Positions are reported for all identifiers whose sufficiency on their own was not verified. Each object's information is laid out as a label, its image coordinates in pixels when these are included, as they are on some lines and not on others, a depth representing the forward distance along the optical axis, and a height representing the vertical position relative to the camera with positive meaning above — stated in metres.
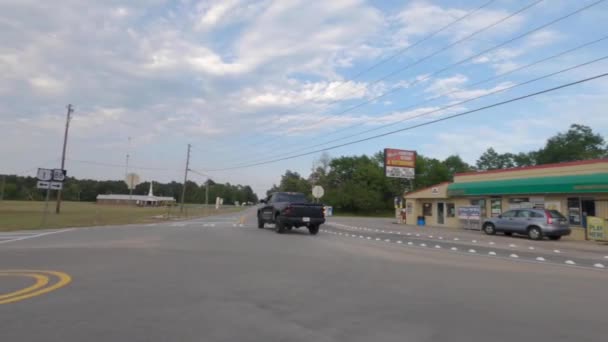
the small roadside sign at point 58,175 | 23.07 +1.53
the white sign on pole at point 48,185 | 22.30 +0.95
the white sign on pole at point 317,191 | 38.28 +1.94
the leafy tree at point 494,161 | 92.38 +13.20
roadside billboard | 46.12 +5.89
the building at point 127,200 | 129.41 +1.57
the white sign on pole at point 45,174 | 22.16 +1.49
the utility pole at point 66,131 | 43.72 +7.61
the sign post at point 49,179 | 22.31 +1.29
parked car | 20.27 -0.19
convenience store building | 22.20 +1.67
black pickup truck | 18.52 -0.14
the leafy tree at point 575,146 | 73.57 +13.77
